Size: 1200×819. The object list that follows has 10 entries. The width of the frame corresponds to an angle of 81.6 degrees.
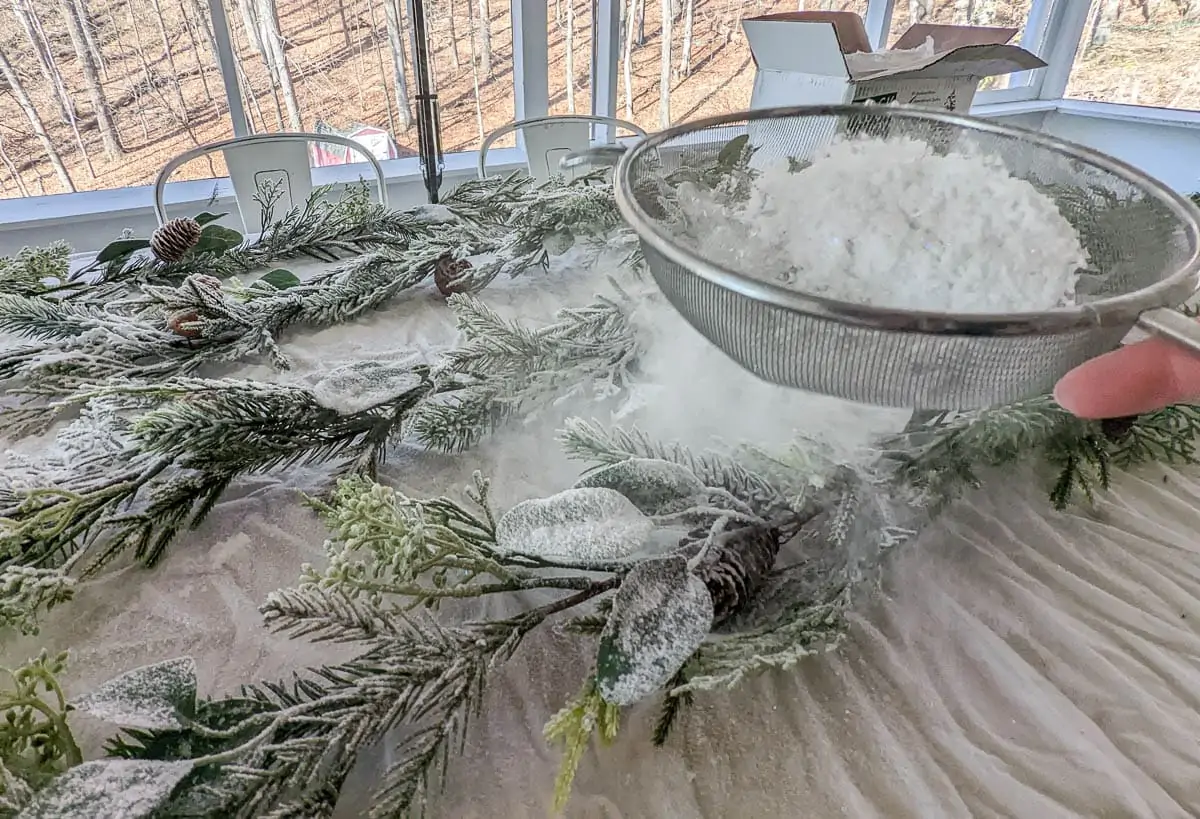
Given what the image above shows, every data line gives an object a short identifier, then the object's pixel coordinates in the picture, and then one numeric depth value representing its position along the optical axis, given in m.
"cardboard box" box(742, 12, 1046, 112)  1.01
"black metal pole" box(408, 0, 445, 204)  0.89
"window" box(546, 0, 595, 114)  2.01
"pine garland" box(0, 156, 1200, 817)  0.35
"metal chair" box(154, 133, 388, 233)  1.15
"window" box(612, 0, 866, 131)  2.24
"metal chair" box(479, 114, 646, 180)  1.40
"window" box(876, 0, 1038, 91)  2.67
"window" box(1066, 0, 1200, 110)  2.75
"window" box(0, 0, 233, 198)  1.57
